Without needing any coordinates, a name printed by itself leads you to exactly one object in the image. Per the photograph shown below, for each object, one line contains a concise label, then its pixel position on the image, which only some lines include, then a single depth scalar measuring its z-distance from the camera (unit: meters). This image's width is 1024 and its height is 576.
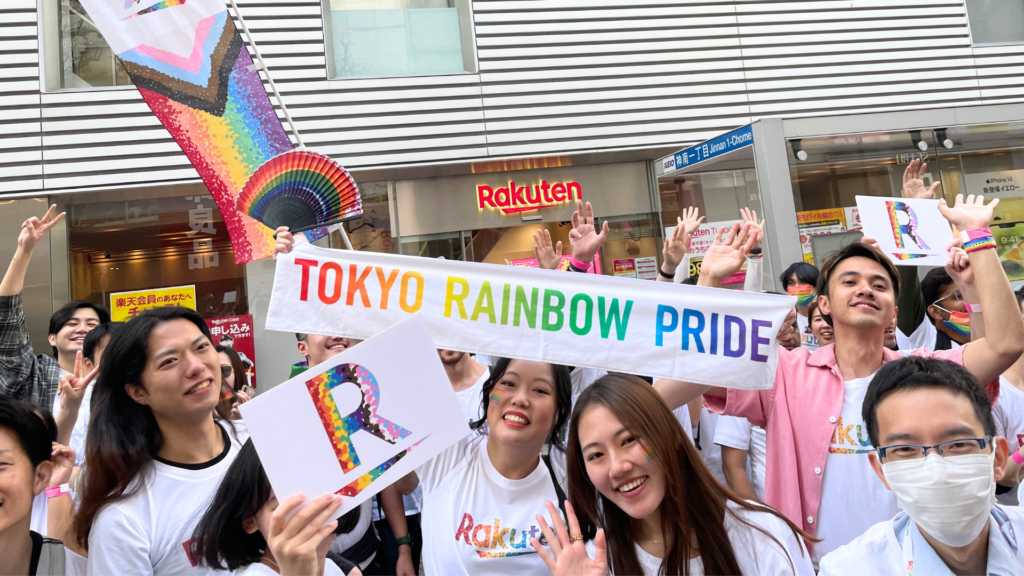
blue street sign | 7.63
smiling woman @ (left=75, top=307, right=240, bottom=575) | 2.42
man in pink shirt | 2.71
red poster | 9.36
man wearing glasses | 1.96
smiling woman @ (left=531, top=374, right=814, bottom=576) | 2.22
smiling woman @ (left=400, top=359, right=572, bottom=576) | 2.56
